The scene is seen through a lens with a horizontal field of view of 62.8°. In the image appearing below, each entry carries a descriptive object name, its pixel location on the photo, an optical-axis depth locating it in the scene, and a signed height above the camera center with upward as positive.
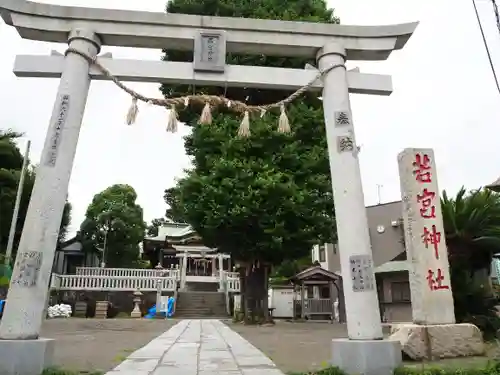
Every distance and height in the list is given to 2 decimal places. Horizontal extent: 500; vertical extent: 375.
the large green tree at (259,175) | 12.92 +4.73
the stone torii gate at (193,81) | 5.00 +3.53
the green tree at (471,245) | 9.16 +1.93
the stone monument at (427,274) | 6.46 +0.91
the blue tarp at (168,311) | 20.69 +0.84
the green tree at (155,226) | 44.19 +10.79
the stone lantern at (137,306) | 21.01 +1.13
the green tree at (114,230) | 28.23 +6.54
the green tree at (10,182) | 20.97 +7.15
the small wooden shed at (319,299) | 18.22 +1.47
